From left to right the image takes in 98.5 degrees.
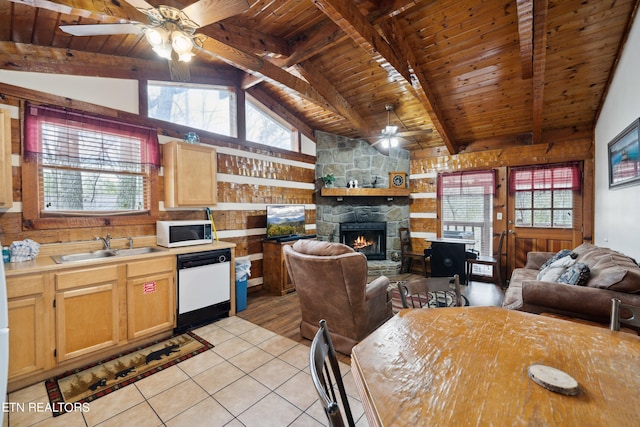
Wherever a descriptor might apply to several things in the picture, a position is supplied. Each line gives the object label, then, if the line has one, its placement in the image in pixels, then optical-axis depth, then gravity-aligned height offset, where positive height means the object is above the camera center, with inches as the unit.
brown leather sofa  75.9 -25.0
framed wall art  101.0 +20.6
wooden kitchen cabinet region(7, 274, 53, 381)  83.6 -36.3
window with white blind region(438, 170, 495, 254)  206.2 +3.1
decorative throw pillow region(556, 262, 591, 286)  87.8 -22.0
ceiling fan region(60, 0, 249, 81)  76.9 +55.4
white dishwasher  122.3 -36.4
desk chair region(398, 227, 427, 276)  219.0 -37.0
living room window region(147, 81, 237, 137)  140.3 +58.3
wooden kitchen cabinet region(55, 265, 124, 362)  92.1 -35.4
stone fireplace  224.8 +10.0
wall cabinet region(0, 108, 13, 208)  88.7 +17.0
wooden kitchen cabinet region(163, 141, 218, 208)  132.7 +17.7
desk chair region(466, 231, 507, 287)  183.7 -35.9
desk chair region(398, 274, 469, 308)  74.6 -21.5
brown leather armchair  93.8 -30.1
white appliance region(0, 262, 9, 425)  56.9 -26.6
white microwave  126.5 -11.0
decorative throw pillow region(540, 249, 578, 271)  127.1 -22.9
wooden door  178.2 -19.8
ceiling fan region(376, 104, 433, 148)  176.9 +48.5
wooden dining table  31.4 -23.4
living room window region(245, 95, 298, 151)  182.9 +57.4
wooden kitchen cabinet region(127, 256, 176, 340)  107.5 -35.4
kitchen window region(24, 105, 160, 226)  103.8 +19.7
